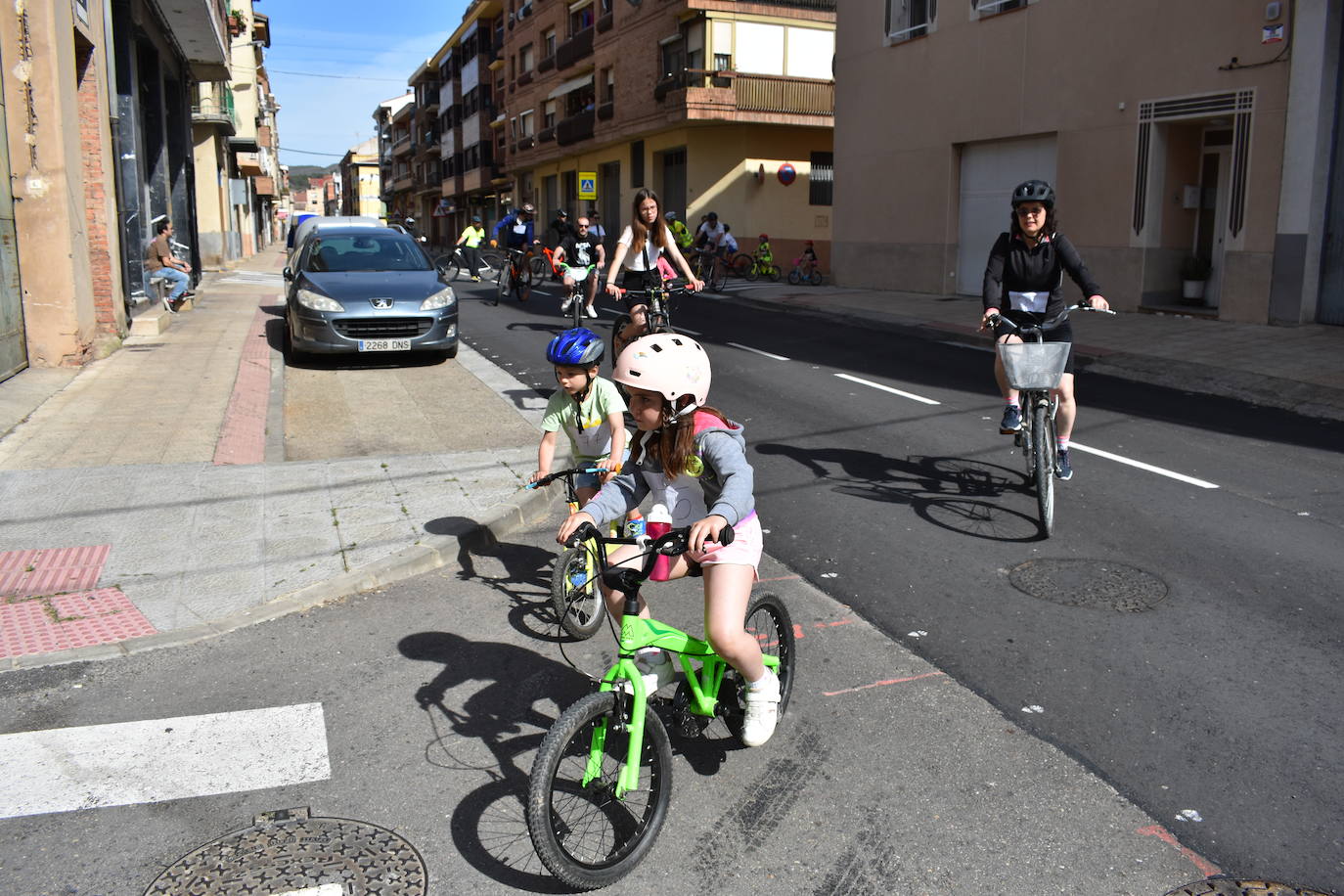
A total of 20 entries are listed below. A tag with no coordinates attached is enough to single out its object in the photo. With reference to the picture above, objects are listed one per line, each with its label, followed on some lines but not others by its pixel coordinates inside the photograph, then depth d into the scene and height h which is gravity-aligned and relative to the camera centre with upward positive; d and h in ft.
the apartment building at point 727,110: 109.70 +15.87
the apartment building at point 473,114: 205.26 +30.36
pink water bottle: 10.93 -2.69
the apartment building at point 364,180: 472.85 +35.03
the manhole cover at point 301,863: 9.75 -5.62
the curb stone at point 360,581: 15.20 -5.36
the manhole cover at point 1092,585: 16.83 -5.18
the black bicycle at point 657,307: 28.73 -1.27
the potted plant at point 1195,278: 55.52 -0.66
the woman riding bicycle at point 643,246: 30.01 +0.41
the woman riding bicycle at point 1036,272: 22.38 -0.17
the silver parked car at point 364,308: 39.68 -1.83
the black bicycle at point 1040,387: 20.24 -2.35
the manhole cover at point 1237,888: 9.59 -5.52
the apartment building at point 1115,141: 47.88 +6.76
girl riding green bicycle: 10.44 -2.35
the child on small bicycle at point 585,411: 15.99 -2.34
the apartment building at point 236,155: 113.39 +14.17
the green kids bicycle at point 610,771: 9.34 -4.60
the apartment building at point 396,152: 351.67 +37.68
